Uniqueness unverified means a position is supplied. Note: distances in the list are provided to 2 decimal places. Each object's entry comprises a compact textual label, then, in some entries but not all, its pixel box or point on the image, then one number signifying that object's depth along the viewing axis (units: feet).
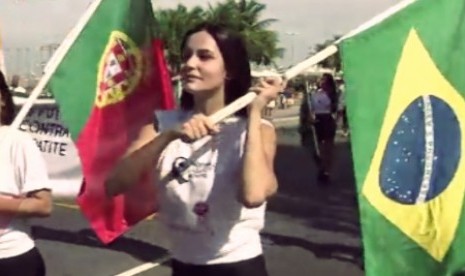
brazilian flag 12.23
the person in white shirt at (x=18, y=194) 12.55
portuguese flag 16.03
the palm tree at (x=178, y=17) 226.58
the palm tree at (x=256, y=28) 251.64
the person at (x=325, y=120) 49.96
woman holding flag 10.76
